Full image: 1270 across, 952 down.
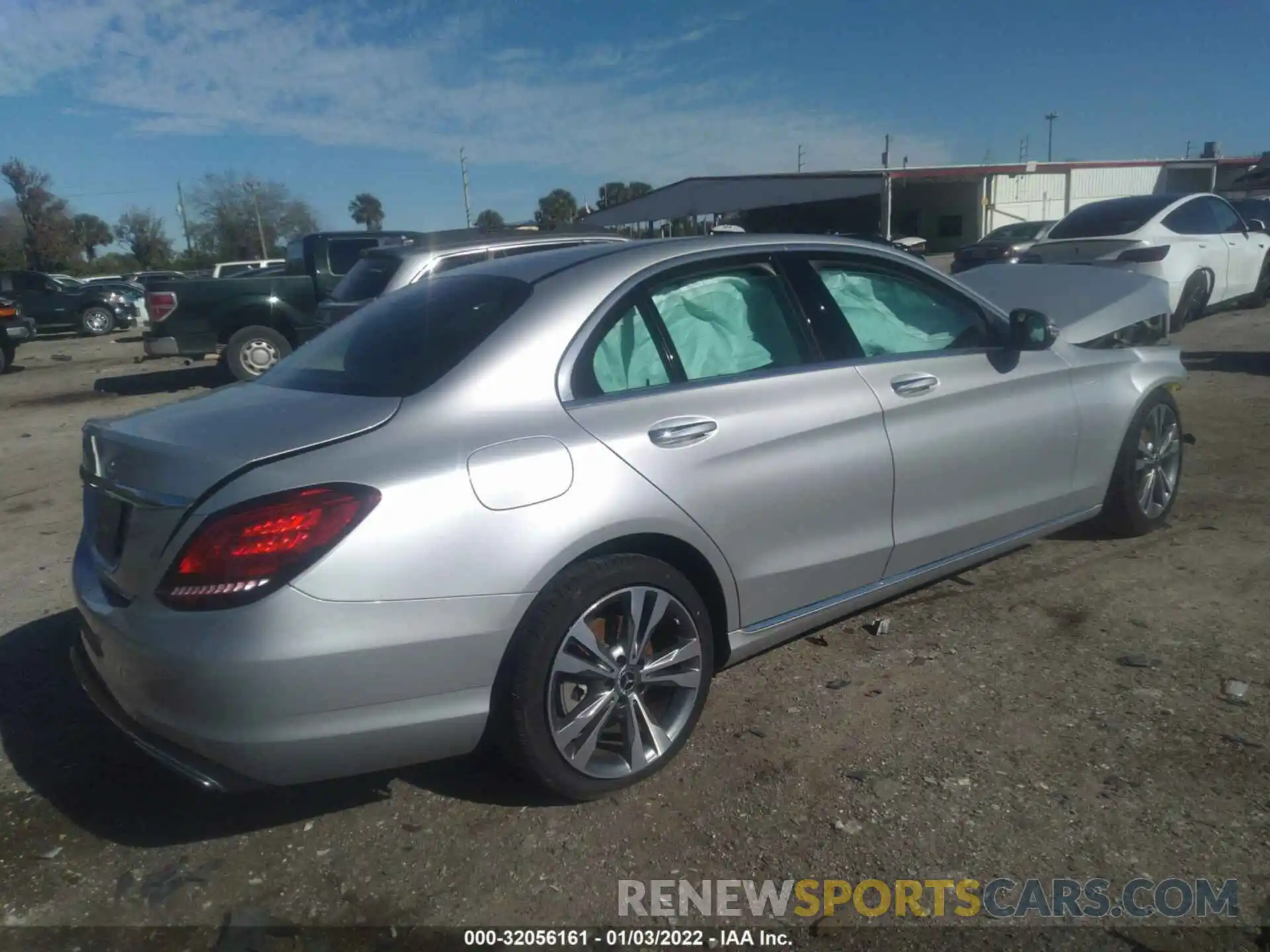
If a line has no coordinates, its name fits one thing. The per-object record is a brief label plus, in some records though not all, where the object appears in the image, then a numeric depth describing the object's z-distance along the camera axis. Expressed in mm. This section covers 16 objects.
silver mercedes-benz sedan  2551
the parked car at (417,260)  8156
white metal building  38812
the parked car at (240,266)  23422
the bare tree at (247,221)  69250
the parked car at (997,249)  17438
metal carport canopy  37219
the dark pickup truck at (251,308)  12672
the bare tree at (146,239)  68250
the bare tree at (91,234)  69188
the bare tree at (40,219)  61938
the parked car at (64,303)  24984
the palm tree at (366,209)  83125
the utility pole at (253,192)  68688
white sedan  10727
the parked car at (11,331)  17578
